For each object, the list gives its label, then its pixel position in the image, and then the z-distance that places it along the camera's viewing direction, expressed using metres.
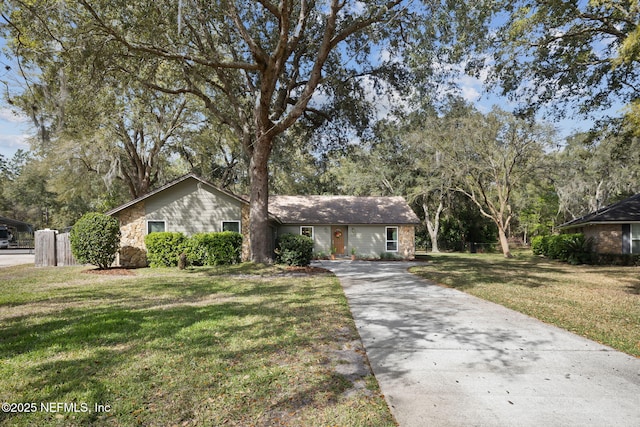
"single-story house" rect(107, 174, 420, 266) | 15.62
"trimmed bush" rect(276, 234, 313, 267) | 14.10
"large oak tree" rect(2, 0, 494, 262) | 9.25
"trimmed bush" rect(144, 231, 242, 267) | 14.81
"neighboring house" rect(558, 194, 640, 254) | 17.72
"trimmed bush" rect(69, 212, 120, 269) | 12.84
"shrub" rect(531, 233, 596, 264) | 18.91
